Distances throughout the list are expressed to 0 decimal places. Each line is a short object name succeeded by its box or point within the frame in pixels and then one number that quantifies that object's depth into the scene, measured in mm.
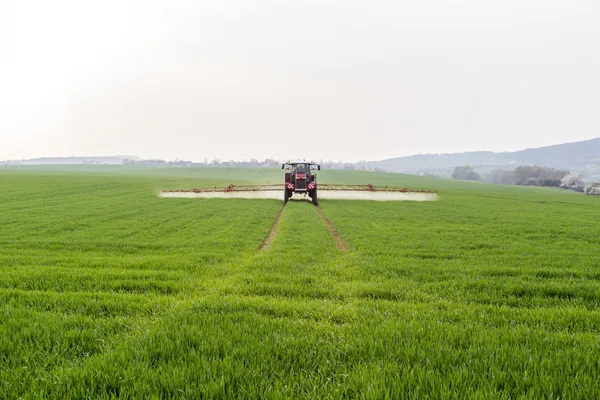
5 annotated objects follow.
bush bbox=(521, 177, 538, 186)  131875
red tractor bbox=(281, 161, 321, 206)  33375
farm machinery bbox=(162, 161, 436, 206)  33500
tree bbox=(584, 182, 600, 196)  87400
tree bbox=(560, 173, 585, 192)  108125
